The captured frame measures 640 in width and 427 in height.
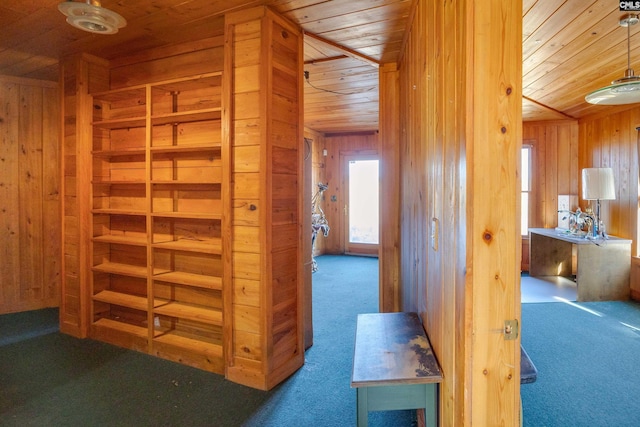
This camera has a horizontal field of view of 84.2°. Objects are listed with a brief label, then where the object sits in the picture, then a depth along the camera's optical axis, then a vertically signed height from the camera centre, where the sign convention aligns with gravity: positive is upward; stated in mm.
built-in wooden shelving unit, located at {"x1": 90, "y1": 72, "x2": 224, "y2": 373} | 2697 -112
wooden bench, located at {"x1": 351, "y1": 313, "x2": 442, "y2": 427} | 1388 -673
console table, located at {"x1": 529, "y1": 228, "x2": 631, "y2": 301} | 4207 -747
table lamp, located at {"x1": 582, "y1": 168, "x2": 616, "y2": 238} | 4207 +262
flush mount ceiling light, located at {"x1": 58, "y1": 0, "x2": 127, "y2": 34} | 1908 +1078
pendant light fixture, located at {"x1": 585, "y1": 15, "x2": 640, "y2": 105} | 2424 +904
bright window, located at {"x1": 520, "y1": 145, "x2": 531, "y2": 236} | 5800 +365
